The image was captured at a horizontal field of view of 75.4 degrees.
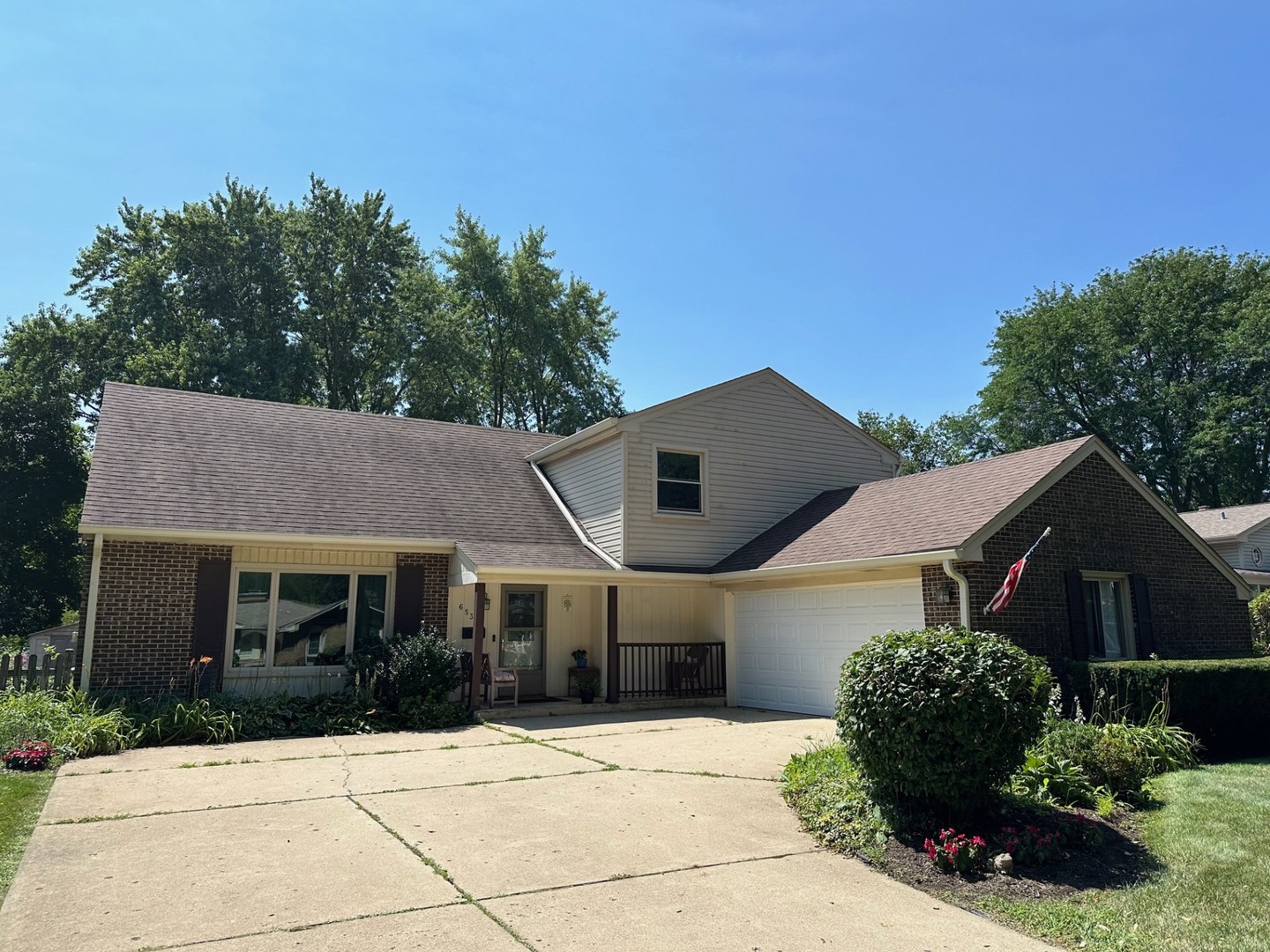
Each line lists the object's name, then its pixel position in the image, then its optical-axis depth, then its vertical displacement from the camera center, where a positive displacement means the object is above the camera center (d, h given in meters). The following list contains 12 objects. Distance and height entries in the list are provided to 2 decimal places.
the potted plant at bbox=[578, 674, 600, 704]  14.68 -1.35
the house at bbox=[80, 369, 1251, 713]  11.87 +1.01
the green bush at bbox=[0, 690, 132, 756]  9.60 -1.35
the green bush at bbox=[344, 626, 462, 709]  12.42 -0.85
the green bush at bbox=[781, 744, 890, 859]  6.14 -1.55
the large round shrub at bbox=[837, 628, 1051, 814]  5.95 -0.76
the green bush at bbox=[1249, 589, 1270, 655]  19.22 -0.02
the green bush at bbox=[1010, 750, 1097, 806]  6.93 -1.42
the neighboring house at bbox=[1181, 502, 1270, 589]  27.17 +2.52
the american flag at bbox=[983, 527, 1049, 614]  9.88 +0.30
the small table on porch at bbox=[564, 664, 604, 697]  15.20 -1.11
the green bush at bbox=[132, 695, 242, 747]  10.55 -1.47
